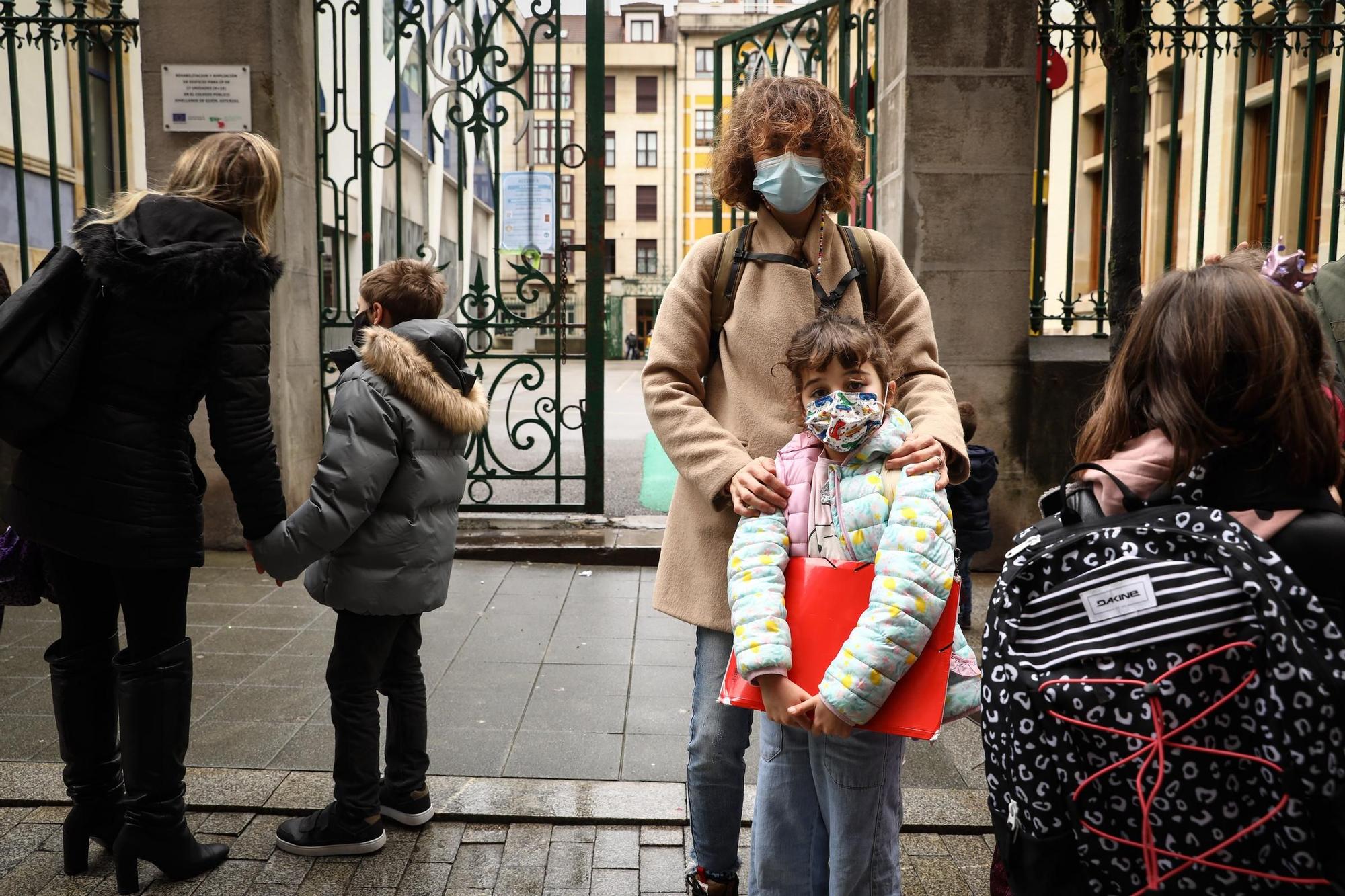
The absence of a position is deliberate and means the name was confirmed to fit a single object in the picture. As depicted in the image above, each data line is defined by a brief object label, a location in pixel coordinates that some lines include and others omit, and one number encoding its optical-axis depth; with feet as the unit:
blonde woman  9.63
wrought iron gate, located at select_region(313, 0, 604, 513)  23.20
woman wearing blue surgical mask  8.60
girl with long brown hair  5.63
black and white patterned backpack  5.15
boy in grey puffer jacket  10.46
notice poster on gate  24.41
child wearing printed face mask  7.02
